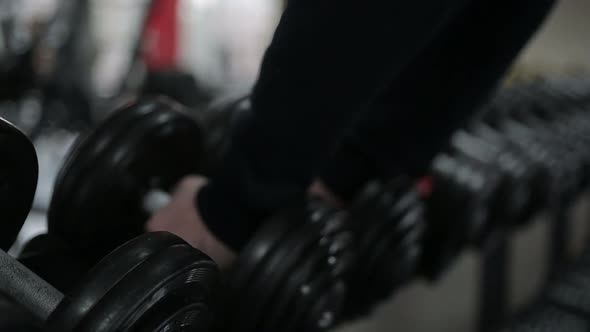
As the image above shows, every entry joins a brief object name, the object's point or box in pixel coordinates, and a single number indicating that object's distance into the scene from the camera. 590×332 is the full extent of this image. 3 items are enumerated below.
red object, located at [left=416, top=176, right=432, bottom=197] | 0.82
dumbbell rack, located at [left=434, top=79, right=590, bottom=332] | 0.96
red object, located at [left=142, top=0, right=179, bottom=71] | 5.01
